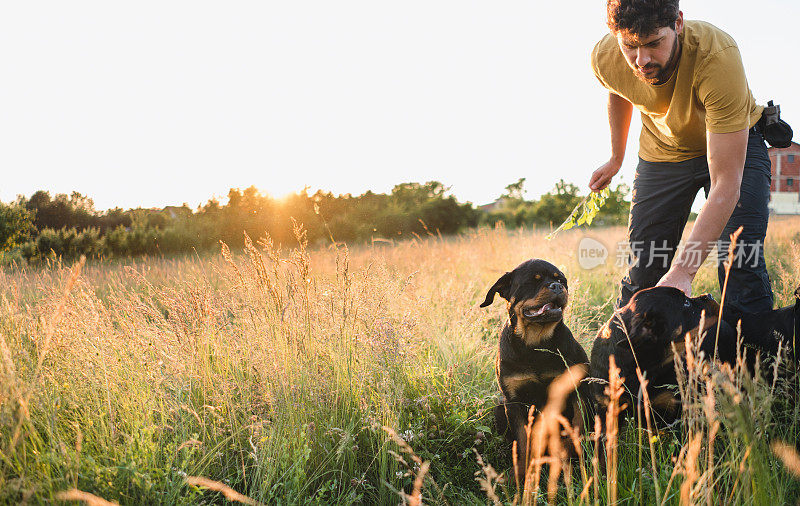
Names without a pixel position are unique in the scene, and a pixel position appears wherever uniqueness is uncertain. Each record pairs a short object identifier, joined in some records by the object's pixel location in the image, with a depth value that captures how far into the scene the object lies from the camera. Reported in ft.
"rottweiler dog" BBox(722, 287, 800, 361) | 7.84
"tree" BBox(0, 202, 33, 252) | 49.43
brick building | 74.00
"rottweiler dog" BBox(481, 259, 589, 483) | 8.73
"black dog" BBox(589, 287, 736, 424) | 7.71
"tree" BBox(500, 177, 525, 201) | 154.86
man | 8.13
